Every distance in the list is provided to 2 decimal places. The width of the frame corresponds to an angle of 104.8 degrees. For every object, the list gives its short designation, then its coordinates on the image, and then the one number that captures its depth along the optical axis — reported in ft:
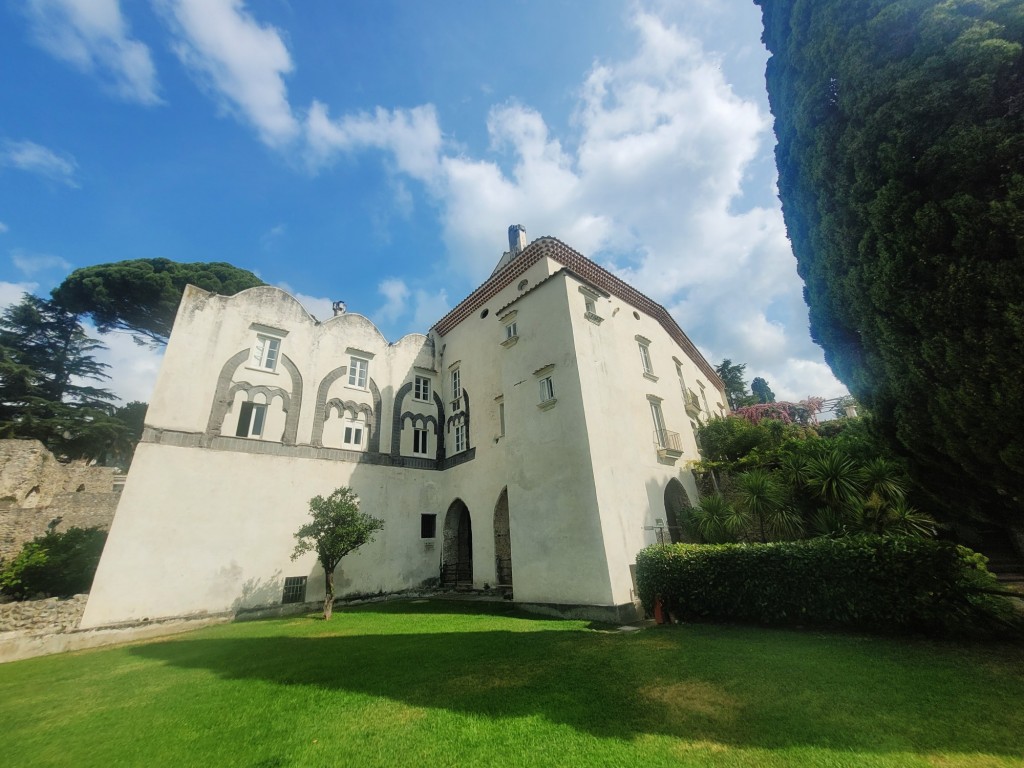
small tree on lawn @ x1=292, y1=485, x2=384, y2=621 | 44.04
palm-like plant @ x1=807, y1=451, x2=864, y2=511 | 38.65
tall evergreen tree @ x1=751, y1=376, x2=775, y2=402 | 136.46
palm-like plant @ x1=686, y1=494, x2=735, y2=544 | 42.78
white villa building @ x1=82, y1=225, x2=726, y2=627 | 42.37
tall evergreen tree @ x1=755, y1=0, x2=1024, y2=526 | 15.84
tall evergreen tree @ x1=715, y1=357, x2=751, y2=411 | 136.01
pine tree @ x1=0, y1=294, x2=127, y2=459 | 82.43
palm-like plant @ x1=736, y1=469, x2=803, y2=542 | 40.73
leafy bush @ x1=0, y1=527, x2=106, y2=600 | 44.70
